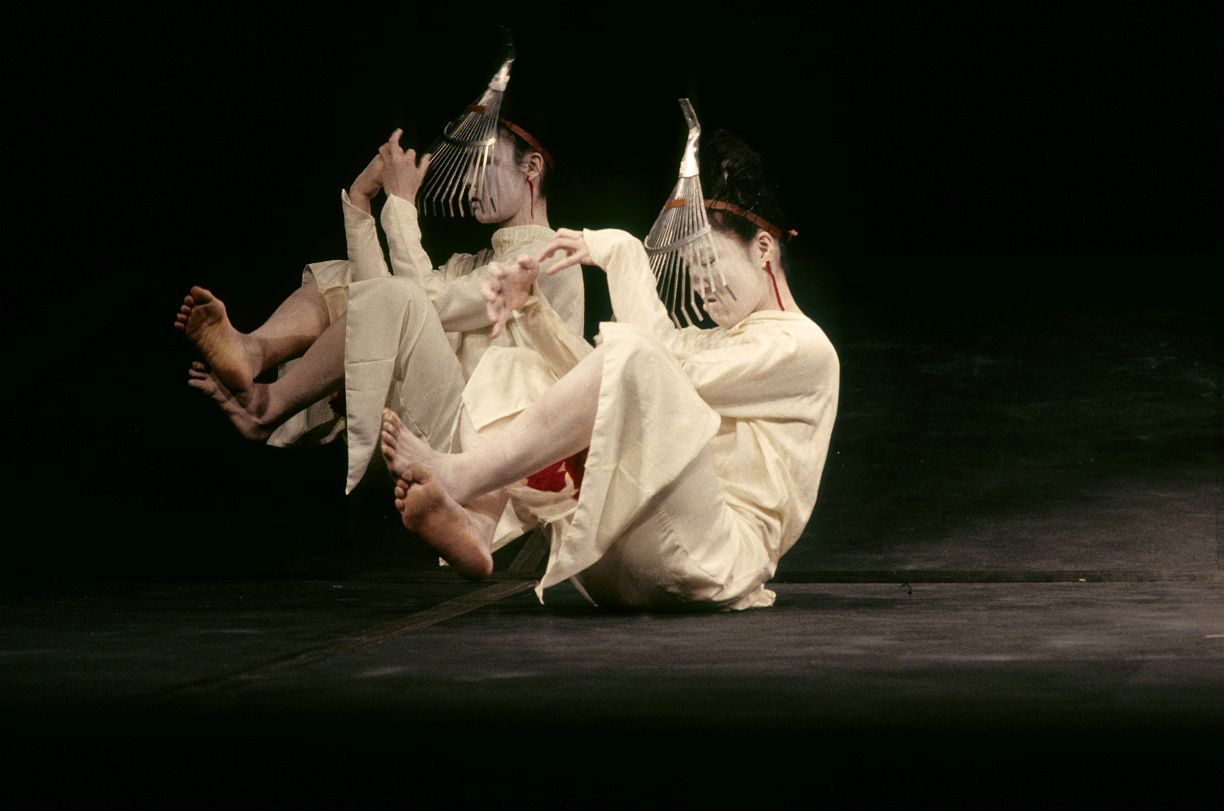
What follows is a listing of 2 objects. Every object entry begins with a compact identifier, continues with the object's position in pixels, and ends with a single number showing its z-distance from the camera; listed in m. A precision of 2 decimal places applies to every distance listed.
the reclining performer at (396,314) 6.16
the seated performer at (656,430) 4.60
